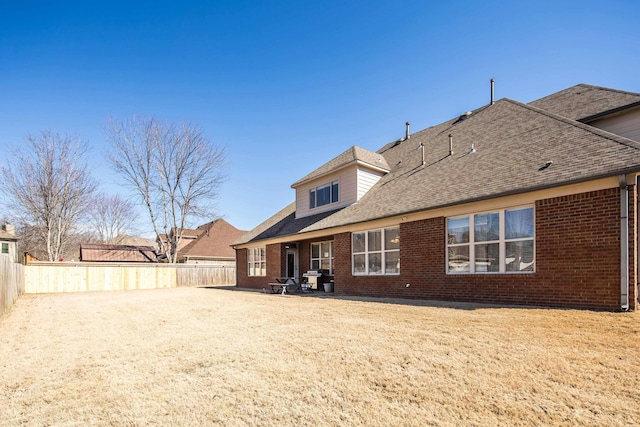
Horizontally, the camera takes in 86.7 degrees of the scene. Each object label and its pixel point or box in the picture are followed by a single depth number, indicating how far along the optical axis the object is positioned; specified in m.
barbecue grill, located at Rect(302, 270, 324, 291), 15.77
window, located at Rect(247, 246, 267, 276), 19.98
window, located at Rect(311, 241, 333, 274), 16.39
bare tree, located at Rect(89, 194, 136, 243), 45.56
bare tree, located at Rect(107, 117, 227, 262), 28.89
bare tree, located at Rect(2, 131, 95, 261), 27.98
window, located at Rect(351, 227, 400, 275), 11.80
